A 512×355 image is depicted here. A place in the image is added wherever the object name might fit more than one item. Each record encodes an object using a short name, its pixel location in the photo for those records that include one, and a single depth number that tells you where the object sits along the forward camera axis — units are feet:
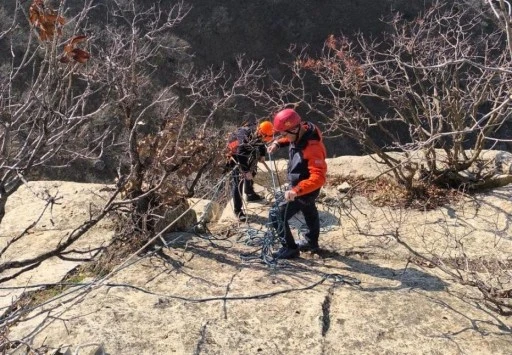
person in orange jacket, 16.53
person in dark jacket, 21.75
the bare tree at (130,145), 9.10
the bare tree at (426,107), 23.72
